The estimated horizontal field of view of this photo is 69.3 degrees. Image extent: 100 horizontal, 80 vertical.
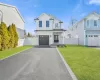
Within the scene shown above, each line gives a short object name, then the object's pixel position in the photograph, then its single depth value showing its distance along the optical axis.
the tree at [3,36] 10.34
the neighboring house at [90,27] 16.77
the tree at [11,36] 11.84
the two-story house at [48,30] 17.75
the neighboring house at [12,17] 12.91
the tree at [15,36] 12.81
